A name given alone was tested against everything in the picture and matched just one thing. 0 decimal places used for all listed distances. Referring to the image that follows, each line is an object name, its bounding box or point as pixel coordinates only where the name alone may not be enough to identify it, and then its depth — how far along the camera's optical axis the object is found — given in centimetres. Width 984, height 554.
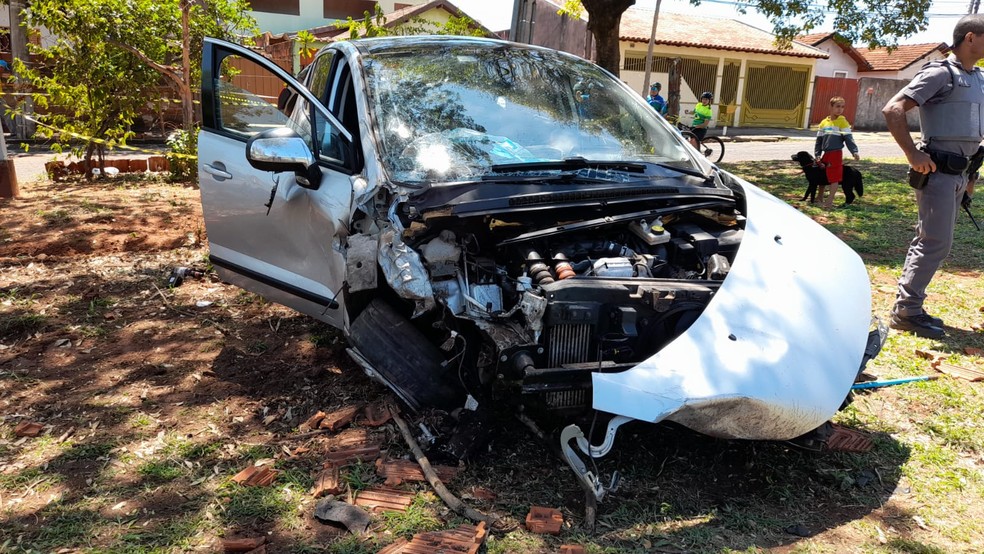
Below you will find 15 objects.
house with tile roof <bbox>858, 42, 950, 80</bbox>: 3609
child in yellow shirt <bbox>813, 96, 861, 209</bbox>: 931
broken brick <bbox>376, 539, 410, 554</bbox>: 259
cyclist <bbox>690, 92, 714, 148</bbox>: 1576
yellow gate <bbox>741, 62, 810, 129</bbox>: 3002
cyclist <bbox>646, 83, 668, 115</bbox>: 1603
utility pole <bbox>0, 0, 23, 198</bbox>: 871
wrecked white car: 280
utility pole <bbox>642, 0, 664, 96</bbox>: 2253
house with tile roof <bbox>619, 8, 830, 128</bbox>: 2753
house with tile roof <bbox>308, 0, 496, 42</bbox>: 2517
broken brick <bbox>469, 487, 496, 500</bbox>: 302
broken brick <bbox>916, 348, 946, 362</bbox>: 457
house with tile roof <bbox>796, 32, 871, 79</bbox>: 3456
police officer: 464
